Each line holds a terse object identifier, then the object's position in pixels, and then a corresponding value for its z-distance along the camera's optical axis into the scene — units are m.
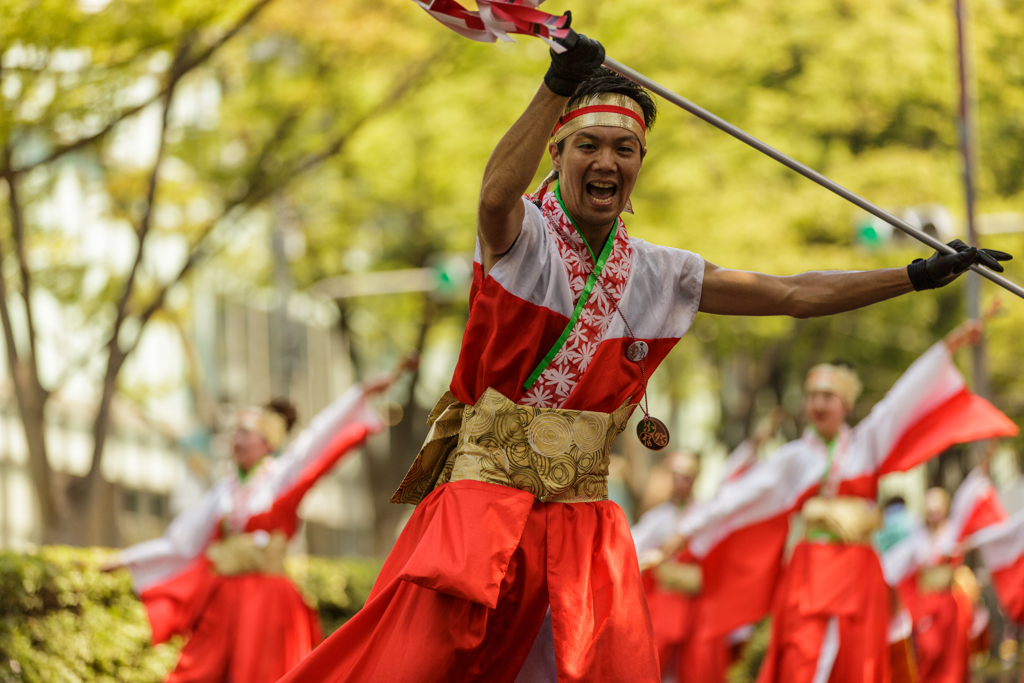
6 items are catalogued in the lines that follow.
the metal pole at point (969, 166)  20.44
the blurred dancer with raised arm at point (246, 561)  13.90
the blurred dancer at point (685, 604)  18.11
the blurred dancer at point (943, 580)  21.11
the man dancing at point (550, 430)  6.39
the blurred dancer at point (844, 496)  13.64
